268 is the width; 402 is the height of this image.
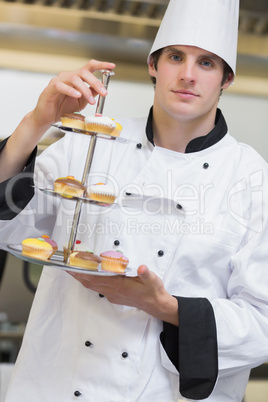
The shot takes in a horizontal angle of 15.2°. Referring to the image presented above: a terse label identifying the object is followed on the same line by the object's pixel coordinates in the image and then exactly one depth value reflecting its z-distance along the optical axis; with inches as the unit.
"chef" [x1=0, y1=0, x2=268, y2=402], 71.8
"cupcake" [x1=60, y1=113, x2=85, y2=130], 68.9
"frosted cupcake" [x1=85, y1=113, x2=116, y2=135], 68.7
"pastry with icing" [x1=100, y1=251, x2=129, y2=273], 68.4
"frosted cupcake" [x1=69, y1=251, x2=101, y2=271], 67.9
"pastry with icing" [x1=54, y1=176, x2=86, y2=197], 68.2
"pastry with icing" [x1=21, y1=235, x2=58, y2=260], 67.8
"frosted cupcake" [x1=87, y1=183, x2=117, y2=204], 68.8
